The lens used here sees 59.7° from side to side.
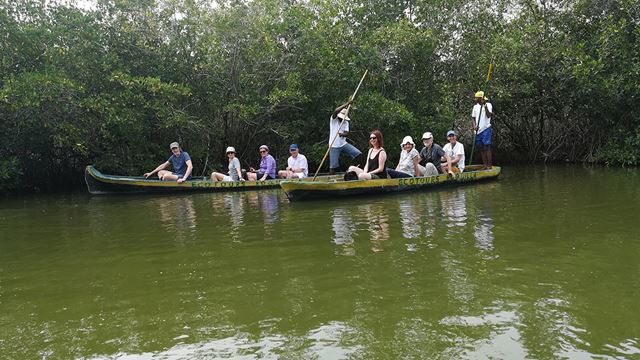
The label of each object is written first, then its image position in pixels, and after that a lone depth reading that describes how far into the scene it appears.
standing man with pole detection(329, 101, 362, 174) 10.92
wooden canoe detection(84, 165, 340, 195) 10.64
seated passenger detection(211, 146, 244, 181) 11.31
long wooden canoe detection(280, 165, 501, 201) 8.34
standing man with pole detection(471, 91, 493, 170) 11.56
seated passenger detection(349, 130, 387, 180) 8.95
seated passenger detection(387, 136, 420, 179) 9.44
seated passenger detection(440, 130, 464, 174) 10.59
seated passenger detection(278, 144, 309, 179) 10.96
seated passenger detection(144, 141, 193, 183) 11.00
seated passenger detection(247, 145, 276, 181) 11.40
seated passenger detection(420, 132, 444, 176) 10.08
